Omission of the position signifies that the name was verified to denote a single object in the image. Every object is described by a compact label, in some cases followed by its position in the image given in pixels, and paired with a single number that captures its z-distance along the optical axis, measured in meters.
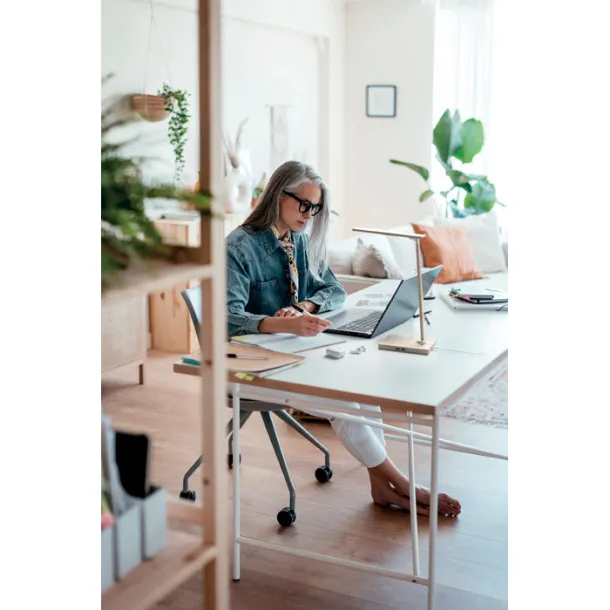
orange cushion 4.93
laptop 2.68
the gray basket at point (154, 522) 1.24
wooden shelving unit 1.22
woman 2.89
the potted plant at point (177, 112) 4.87
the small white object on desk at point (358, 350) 2.51
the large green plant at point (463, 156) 6.09
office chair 2.63
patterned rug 4.05
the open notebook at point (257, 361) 2.26
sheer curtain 6.57
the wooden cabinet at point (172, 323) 5.16
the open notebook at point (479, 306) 3.16
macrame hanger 4.99
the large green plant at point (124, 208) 1.21
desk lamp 2.46
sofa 4.61
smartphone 3.21
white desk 2.12
